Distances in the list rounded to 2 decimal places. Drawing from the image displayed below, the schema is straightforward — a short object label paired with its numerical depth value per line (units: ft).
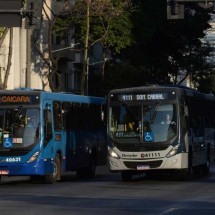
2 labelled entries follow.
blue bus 86.53
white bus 88.28
